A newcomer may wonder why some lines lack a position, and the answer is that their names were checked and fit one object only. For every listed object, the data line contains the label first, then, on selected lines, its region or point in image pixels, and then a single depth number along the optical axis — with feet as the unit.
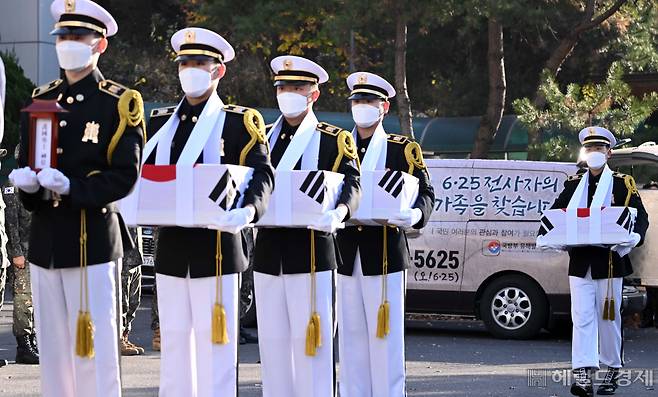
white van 53.98
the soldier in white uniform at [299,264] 28.12
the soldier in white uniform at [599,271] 39.17
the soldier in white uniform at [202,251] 24.98
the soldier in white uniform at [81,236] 23.09
